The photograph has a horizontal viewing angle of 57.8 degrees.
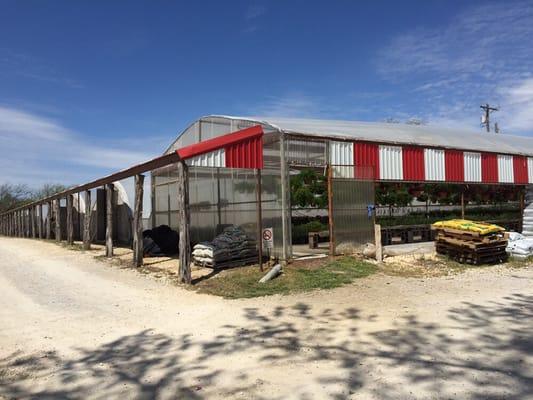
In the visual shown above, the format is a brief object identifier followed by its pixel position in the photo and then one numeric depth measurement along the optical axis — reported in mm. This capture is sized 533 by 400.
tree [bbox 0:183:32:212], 53072
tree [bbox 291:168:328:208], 17984
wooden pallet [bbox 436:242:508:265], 12195
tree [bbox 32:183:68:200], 56353
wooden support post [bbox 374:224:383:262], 12320
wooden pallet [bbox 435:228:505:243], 12188
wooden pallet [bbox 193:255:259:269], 11578
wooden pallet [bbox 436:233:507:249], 12148
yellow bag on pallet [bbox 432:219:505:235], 12211
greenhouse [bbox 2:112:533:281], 11812
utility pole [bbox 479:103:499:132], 47250
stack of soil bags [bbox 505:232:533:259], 13047
